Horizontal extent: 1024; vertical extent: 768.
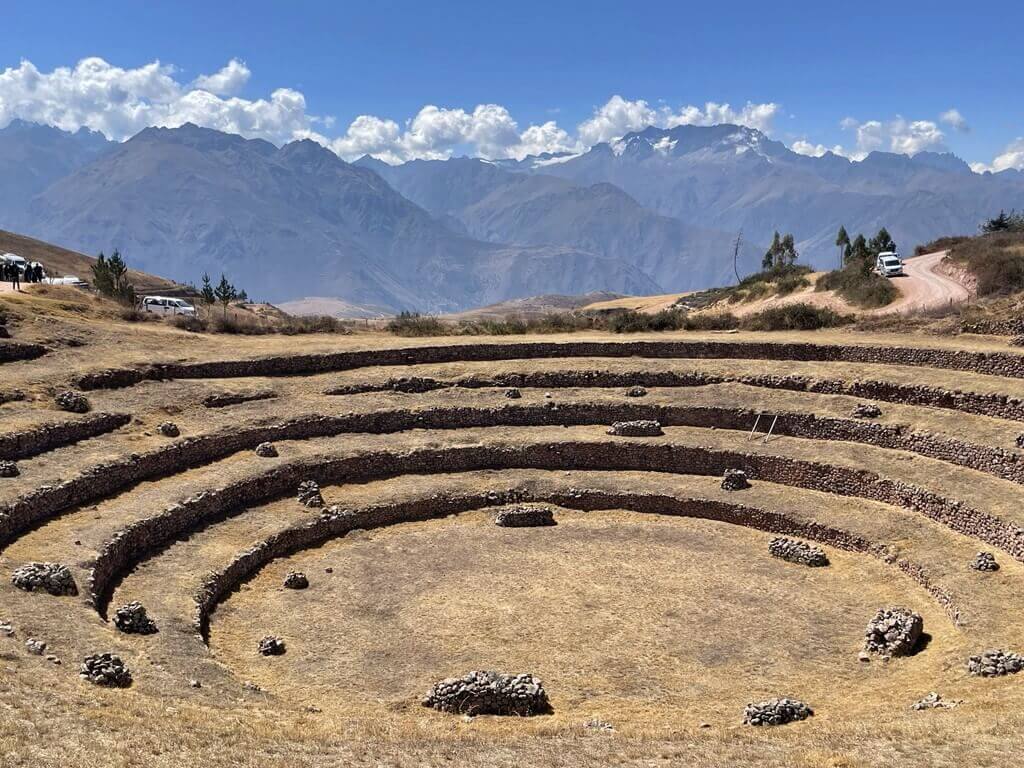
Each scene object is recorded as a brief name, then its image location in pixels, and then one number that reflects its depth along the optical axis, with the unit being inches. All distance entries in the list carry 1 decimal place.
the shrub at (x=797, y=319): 2388.0
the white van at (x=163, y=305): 2812.5
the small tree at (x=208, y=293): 3208.7
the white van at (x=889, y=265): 3203.7
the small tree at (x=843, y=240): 4950.8
